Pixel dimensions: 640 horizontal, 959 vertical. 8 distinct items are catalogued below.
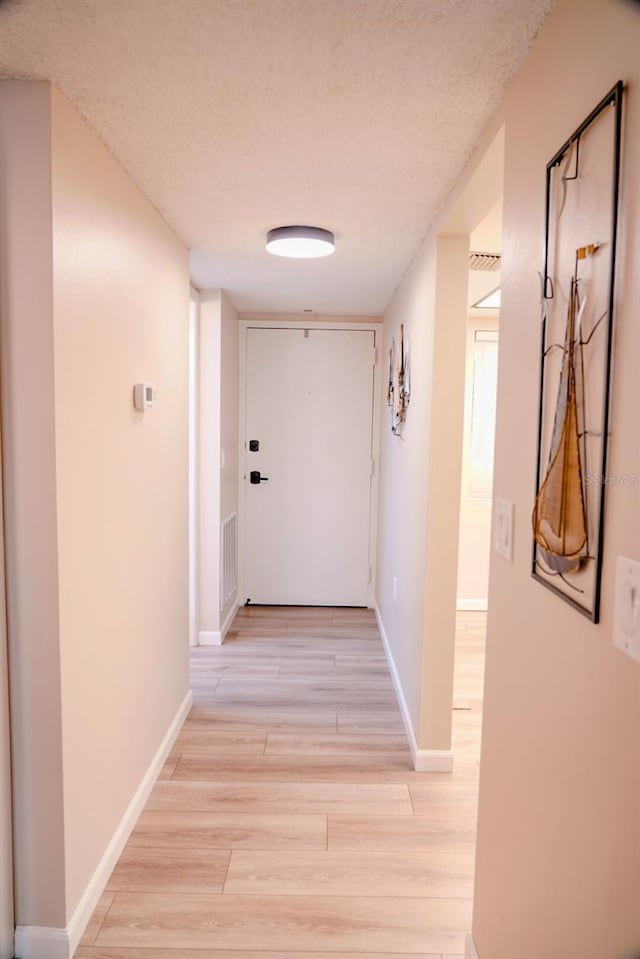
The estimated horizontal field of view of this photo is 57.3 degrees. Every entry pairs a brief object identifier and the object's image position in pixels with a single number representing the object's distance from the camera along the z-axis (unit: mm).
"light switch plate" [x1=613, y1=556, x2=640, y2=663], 766
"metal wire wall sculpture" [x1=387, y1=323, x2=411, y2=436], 3057
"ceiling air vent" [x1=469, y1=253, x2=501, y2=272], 2803
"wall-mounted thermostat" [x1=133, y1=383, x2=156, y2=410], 2025
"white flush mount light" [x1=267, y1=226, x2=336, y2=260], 2400
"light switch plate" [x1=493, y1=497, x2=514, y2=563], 1342
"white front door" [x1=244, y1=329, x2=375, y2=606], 4492
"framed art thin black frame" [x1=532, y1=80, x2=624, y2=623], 833
